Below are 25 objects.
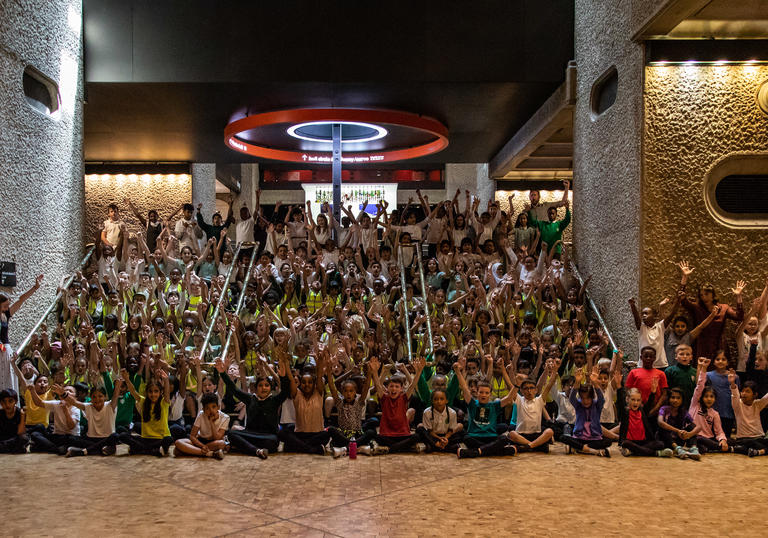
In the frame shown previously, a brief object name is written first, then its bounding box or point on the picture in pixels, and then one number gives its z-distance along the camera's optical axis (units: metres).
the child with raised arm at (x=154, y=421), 7.93
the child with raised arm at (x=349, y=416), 8.17
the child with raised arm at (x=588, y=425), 7.95
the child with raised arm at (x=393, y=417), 8.03
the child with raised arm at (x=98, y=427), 7.96
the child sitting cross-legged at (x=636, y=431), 7.82
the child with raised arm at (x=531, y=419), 8.06
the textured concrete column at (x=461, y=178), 25.84
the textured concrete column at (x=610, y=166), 9.84
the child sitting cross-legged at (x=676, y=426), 7.95
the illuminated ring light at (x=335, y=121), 13.45
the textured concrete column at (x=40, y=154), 10.20
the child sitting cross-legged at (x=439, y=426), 8.10
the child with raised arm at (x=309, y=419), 8.07
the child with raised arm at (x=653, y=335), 9.07
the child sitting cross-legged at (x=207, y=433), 7.77
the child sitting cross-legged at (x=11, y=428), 7.95
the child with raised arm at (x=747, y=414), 7.95
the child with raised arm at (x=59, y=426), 8.03
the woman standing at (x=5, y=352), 8.84
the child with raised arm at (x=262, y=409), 7.95
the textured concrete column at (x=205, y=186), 19.47
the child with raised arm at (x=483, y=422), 7.82
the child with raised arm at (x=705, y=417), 7.95
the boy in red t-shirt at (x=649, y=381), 8.20
